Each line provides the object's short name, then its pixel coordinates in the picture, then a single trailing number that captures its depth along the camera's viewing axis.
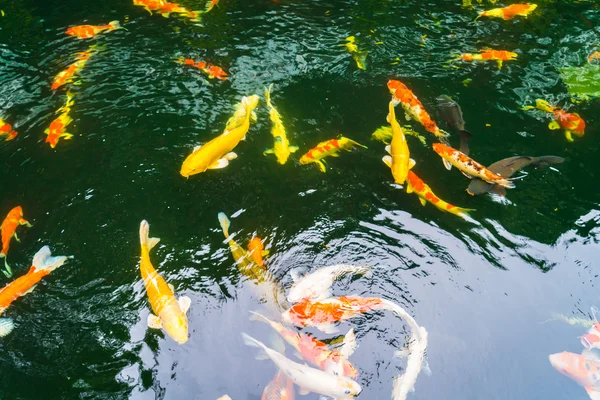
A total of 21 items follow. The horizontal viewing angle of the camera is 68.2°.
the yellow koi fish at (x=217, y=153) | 4.98
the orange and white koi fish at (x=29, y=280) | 4.26
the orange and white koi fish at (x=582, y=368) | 3.74
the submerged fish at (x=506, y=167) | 5.03
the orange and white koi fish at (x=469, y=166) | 5.02
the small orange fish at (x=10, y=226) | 4.75
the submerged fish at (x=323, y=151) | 5.47
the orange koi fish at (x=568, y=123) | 5.86
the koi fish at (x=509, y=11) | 7.95
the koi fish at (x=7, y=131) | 6.06
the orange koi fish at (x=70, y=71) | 6.70
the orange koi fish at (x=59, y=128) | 5.84
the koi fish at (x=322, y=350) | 3.72
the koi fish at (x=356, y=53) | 7.00
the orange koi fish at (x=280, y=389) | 3.57
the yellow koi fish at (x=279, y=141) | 5.51
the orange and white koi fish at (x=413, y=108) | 5.76
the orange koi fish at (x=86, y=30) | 7.59
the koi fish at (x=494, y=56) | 6.93
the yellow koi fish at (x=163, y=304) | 4.01
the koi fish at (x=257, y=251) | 4.57
